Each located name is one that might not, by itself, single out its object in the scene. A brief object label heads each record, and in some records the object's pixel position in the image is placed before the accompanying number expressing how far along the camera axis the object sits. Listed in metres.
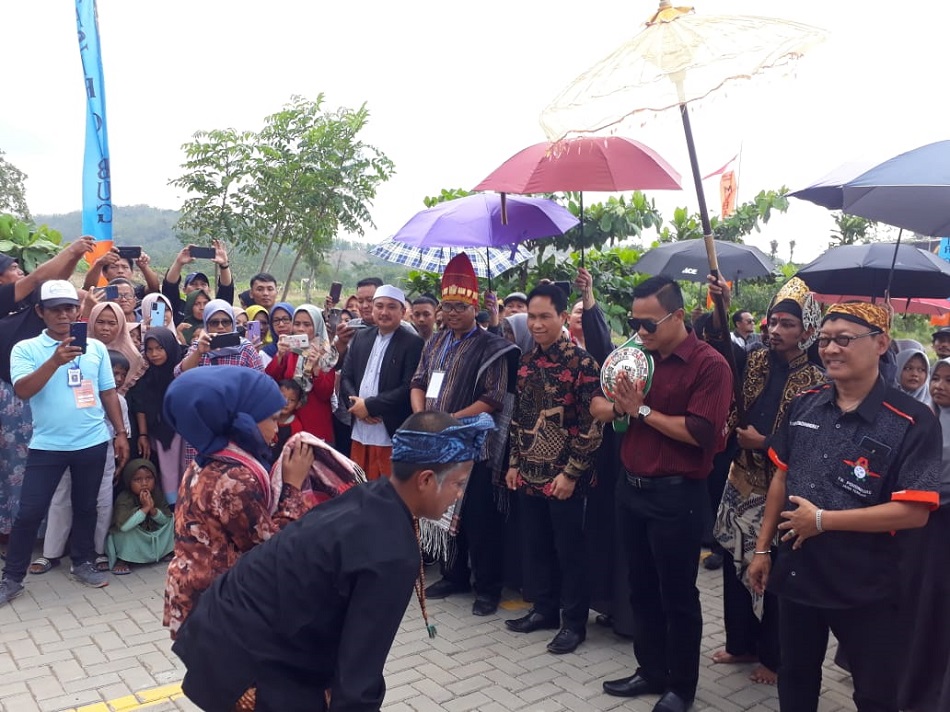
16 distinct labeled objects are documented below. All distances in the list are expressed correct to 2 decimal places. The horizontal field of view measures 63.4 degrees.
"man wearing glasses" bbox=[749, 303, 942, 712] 2.75
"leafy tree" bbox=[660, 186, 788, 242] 12.23
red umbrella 4.59
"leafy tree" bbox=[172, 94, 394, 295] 12.23
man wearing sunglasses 3.60
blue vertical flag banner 8.27
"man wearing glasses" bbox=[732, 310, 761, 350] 8.77
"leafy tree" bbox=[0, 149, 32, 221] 31.45
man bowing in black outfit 1.96
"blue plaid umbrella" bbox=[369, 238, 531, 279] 6.52
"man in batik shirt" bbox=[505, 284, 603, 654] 4.47
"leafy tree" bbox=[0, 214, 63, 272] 10.19
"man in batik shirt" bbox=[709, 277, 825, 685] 3.83
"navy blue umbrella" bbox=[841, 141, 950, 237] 3.87
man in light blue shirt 5.23
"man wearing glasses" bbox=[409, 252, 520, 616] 4.99
